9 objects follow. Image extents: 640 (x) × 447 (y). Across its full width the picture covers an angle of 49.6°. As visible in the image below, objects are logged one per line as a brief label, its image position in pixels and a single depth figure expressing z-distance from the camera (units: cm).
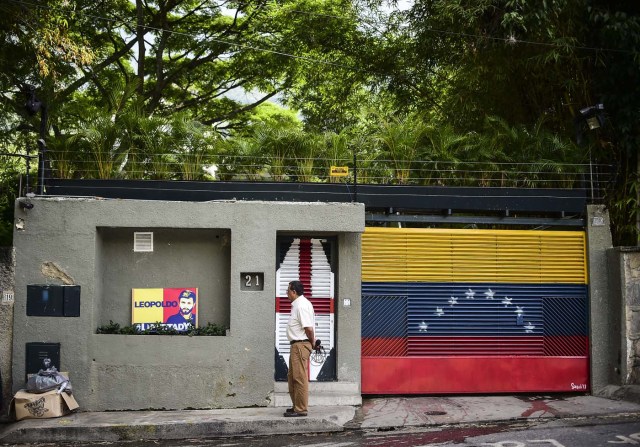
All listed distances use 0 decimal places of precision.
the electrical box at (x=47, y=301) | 1007
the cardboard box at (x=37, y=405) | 931
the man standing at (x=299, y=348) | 922
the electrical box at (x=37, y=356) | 995
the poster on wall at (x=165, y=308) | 1064
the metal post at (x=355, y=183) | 1085
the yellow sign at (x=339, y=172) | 1095
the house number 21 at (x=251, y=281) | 1045
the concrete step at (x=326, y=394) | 1017
